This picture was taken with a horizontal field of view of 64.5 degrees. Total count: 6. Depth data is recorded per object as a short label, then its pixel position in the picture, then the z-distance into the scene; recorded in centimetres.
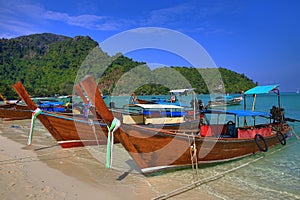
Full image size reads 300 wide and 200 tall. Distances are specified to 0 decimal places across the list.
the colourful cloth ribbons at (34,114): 823
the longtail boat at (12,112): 2106
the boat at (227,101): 4799
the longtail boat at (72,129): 917
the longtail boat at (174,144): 587
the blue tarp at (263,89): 1216
